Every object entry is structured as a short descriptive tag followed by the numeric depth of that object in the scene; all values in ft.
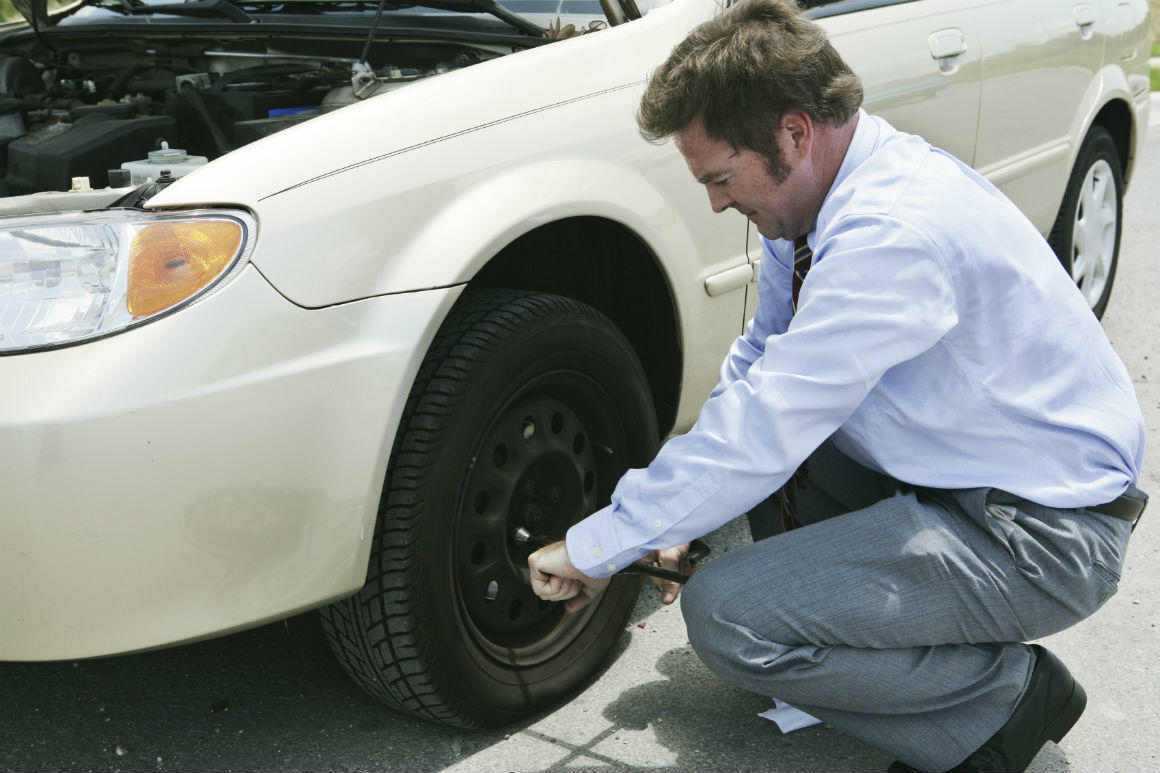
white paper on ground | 8.10
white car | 6.32
